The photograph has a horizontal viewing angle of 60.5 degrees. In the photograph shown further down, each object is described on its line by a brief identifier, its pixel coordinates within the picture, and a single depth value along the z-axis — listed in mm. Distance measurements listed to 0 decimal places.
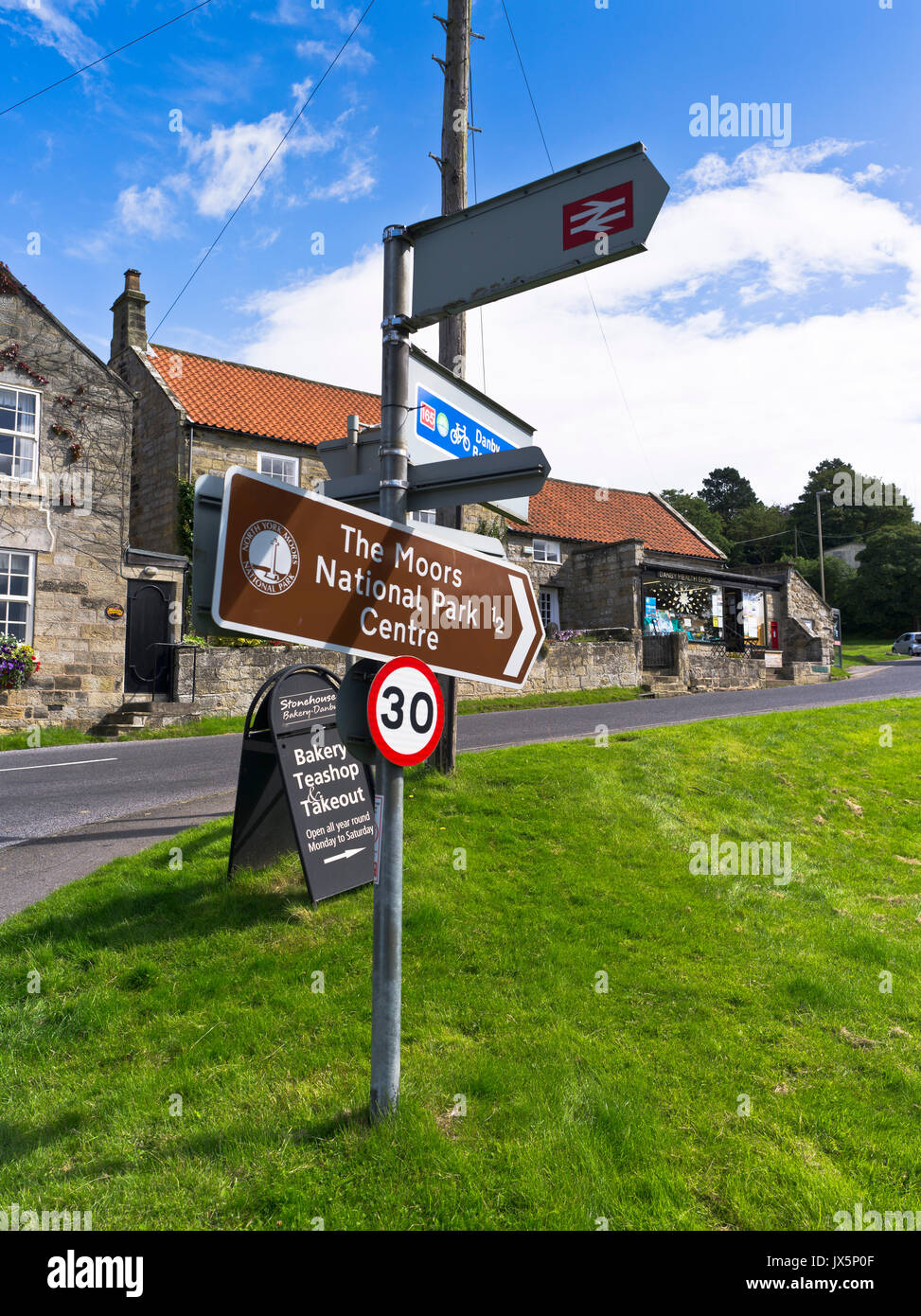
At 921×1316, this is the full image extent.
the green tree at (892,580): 50469
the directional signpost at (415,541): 2488
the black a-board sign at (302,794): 5227
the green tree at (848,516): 65062
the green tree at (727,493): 81625
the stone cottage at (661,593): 27125
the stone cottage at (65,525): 15922
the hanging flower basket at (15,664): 15023
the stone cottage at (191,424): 21594
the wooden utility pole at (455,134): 8195
